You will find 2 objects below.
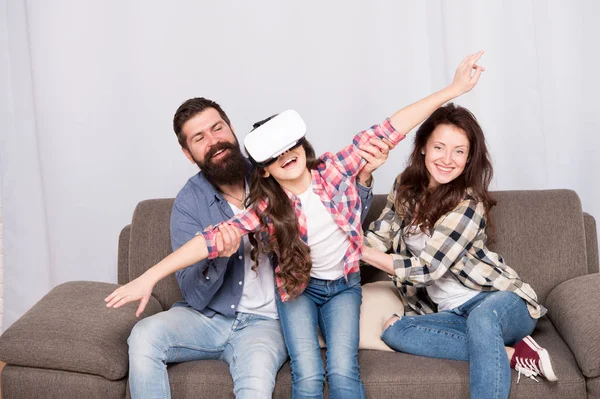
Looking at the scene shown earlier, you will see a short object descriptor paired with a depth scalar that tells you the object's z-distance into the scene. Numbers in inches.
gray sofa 84.0
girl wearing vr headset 83.5
